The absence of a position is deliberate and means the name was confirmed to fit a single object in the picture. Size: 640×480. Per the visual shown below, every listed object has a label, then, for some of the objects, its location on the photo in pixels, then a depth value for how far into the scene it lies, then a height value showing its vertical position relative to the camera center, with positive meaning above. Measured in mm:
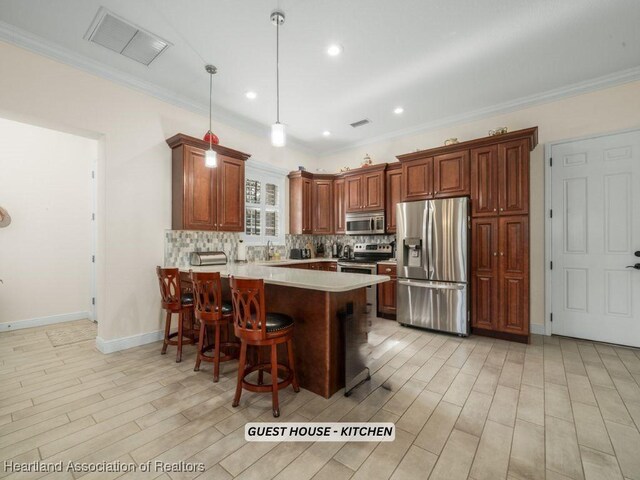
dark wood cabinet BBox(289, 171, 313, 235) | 5637 +774
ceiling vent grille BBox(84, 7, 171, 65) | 2605 +2027
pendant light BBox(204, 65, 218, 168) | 3282 +1015
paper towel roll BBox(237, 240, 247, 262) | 4625 -190
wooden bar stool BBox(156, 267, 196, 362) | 3074 -669
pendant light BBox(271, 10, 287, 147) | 2492 +1039
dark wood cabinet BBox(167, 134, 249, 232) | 3725 +750
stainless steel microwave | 5113 +336
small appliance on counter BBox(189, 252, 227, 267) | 3875 -247
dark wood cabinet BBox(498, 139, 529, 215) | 3559 +823
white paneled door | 3393 +39
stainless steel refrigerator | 3785 -327
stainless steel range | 4766 -333
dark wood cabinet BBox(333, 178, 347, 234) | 5672 +698
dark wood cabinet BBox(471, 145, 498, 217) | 3766 +815
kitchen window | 5098 +696
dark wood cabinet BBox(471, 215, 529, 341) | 3553 -451
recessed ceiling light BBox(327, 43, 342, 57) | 2918 +2011
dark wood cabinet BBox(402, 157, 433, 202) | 4262 +952
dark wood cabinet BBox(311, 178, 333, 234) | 5816 +762
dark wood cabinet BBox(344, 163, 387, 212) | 5109 +983
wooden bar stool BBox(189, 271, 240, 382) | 2566 -634
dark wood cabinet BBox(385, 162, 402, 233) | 4957 +856
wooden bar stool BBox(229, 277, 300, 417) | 2072 -661
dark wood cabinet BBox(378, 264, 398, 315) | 4571 -845
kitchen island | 2290 -666
